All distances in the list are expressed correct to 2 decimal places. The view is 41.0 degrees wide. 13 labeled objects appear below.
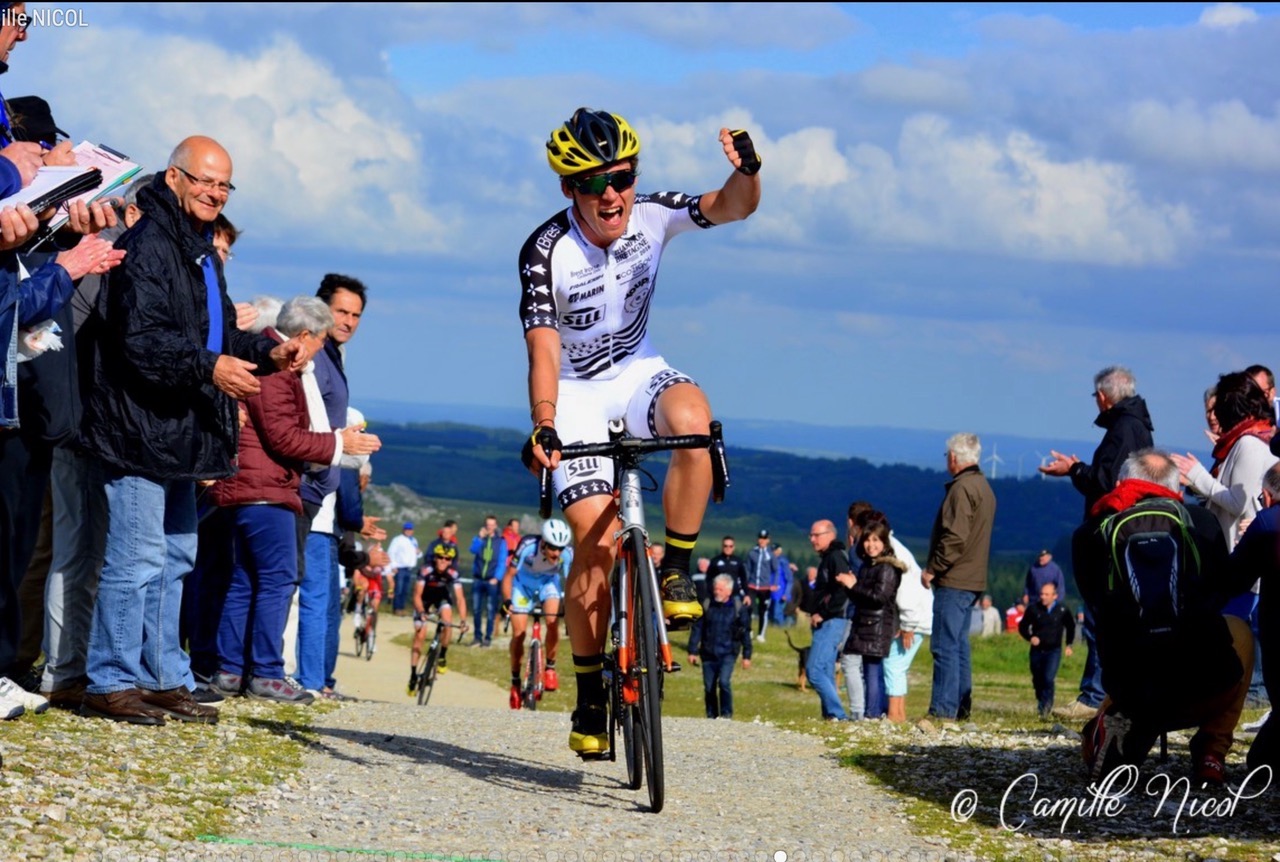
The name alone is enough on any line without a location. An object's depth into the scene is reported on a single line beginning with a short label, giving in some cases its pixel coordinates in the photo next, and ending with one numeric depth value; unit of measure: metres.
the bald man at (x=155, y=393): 8.45
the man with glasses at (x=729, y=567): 22.34
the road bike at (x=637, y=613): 7.37
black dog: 23.45
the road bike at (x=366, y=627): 29.06
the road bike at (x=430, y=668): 20.30
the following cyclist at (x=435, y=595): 22.09
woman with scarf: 11.21
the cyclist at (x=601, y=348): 7.89
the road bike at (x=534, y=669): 19.33
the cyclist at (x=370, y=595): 29.17
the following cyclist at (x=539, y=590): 19.30
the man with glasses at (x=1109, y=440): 12.51
